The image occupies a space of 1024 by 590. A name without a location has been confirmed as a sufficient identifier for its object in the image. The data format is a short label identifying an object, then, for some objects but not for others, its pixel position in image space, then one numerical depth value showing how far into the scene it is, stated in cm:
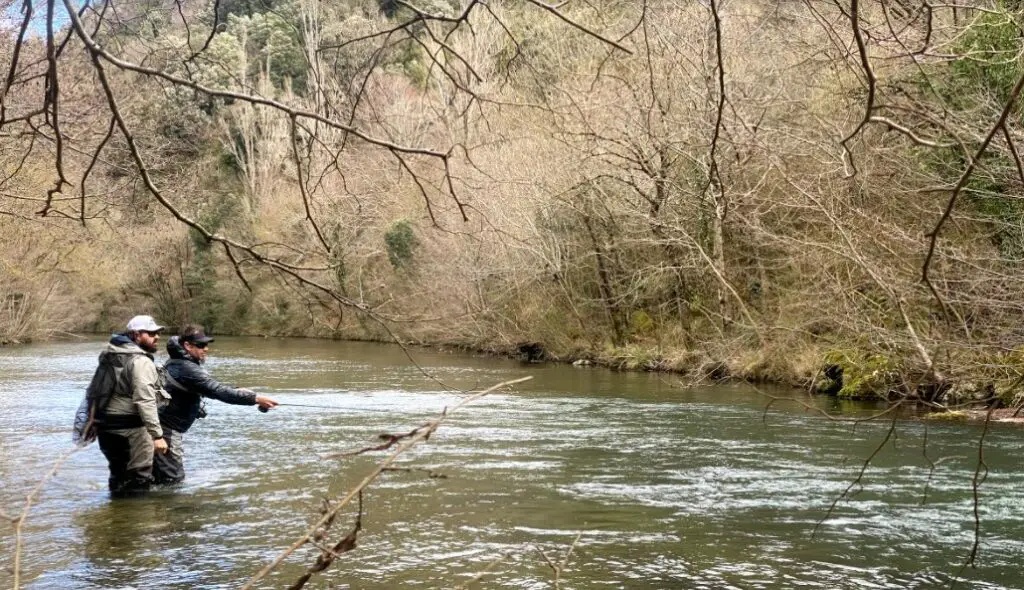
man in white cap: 948
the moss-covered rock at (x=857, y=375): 1923
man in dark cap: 1016
